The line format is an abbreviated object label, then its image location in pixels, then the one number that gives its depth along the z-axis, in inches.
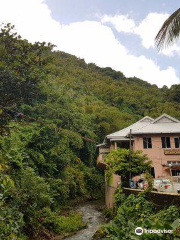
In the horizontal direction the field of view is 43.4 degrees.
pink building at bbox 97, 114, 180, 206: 823.1
